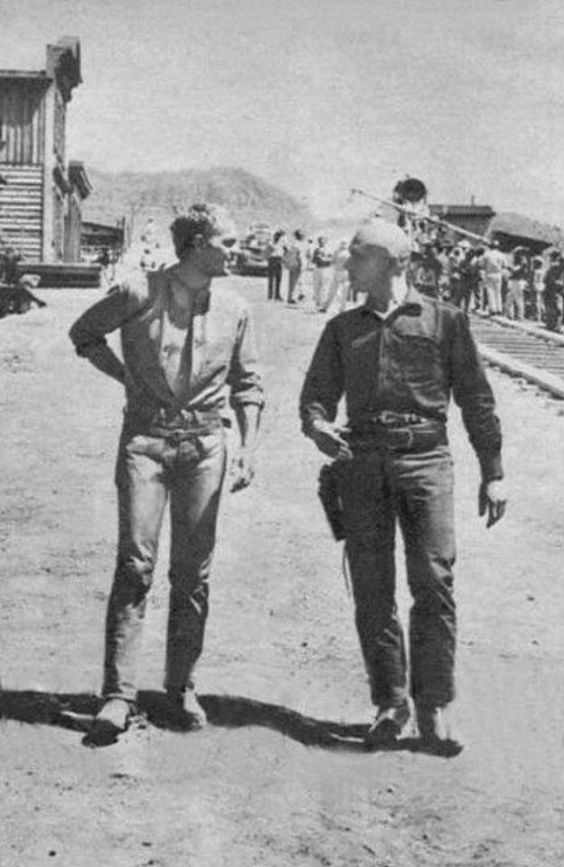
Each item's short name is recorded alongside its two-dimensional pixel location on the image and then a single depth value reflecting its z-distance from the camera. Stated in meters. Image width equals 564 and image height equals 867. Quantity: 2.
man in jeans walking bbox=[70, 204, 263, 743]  5.00
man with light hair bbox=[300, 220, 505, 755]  5.01
